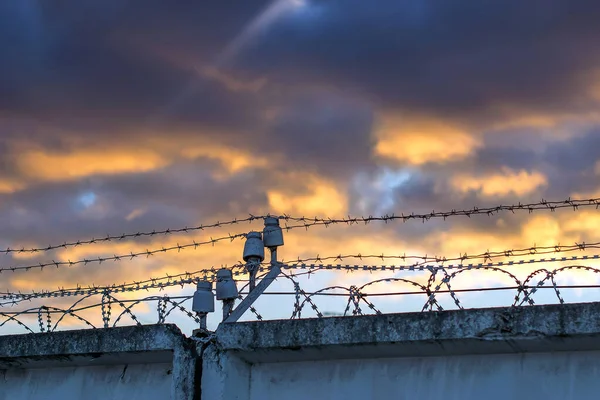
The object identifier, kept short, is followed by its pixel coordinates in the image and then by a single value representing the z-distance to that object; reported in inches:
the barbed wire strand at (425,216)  321.4
